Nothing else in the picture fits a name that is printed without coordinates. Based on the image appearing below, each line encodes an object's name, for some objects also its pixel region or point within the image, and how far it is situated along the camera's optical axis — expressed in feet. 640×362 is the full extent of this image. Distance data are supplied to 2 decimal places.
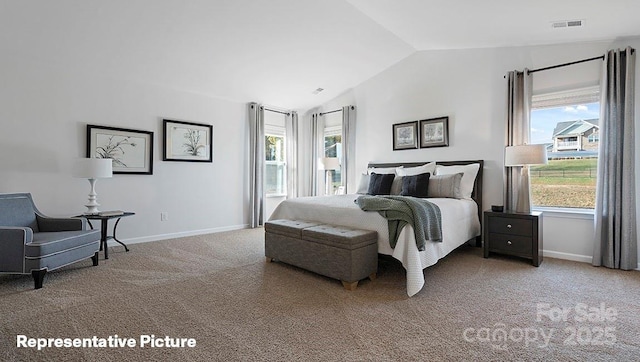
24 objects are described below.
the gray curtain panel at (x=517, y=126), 13.30
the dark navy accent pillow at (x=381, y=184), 15.14
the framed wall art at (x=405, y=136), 17.06
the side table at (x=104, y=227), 12.35
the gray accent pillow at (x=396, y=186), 15.07
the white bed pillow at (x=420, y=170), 15.44
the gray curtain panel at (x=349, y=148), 19.98
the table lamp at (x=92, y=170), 12.35
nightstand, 11.51
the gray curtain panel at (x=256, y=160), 19.84
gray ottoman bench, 9.11
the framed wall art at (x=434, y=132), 15.93
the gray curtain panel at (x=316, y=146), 22.09
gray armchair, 9.25
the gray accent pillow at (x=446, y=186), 13.60
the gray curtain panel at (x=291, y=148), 22.52
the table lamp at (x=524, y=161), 11.82
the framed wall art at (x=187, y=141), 16.47
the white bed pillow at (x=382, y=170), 16.85
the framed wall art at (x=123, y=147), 14.10
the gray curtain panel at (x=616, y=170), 10.94
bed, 8.91
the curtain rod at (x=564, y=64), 11.84
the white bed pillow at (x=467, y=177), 14.15
